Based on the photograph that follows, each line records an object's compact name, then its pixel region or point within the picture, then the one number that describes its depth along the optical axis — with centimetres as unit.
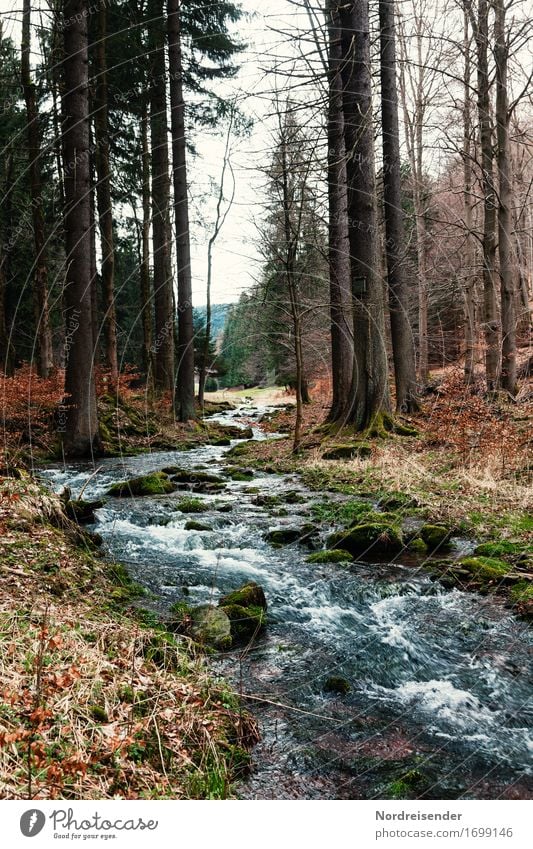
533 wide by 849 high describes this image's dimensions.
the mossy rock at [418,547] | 568
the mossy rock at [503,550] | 504
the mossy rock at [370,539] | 576
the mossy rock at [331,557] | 568
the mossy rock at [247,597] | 459
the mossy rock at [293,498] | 791
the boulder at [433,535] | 573
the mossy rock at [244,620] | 421
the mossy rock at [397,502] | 697
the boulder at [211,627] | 393
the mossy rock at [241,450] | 1252
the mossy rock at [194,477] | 954
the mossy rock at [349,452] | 970
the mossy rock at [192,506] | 758
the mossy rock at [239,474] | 982
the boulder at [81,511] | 673
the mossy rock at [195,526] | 675
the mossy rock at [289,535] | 632
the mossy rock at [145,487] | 869
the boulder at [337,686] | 351
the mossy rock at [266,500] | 784
